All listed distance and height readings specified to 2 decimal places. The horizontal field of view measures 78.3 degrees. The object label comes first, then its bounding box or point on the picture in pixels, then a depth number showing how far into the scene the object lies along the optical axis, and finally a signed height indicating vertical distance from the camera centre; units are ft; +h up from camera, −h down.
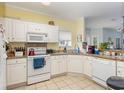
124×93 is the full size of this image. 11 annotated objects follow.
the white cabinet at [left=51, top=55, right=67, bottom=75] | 8.62 -2.25
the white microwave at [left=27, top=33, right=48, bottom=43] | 7.95 +0.90
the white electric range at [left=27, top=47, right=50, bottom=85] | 7.28 -2.14
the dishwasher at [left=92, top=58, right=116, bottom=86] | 5.99 -2.07
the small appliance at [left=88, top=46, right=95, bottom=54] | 8.91 -0.54
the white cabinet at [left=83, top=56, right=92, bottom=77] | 8.08 -2.28
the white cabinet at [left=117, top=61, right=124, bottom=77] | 5.34 -1.65
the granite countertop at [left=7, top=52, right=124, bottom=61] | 5.58 -0.98
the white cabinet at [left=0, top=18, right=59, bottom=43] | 6.94 +1.71
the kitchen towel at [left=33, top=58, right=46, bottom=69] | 7.38 -1.72
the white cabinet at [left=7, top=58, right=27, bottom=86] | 6.45 -2.25
